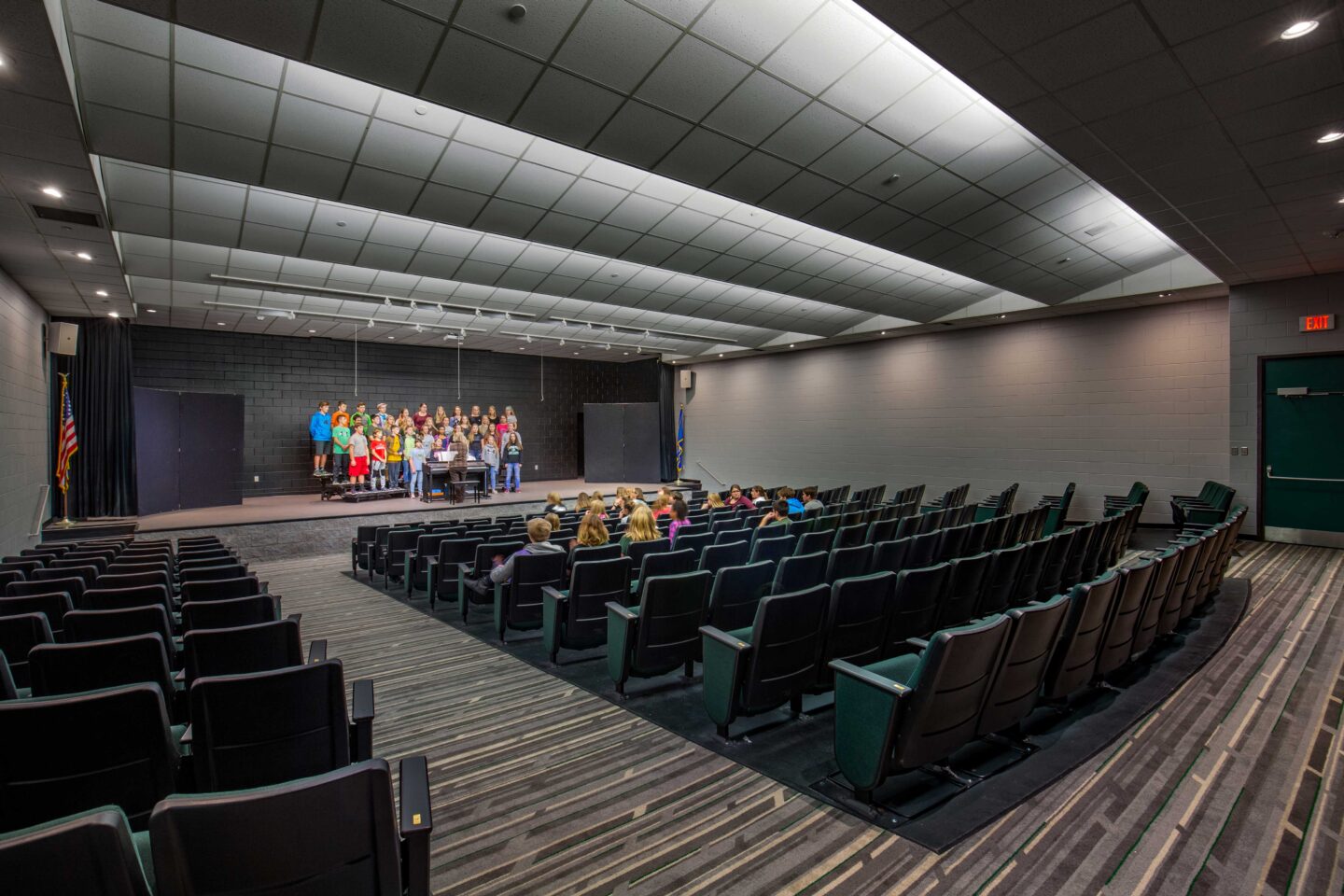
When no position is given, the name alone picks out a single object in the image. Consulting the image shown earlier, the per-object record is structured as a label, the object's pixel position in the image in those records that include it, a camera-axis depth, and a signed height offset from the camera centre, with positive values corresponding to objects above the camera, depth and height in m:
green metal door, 8.59 -0.21
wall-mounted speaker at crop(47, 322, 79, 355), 9.85 +1.67
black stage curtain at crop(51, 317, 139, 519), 11.11 +0.43
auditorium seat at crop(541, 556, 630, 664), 4.32 -1.15
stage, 11.12 -1.37
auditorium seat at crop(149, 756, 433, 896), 1.19 -0.80
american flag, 10.48 +0.02
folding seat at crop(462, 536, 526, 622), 5.33 -1.15
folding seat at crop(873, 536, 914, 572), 4.90 -0.93
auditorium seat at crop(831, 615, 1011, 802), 2.42 -1.07
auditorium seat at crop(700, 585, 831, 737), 3.05 -1.09
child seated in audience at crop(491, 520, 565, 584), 4.81 -0.83
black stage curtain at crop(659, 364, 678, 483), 19.28 +0.56
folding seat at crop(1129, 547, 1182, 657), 3.82 -1.02
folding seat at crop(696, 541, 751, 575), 4.81 -0.91
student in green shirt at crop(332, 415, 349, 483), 14.98 -0.11
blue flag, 19.50 +0.07
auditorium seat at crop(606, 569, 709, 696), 3.67 -1.13
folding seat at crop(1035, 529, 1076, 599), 5.26 -1.08
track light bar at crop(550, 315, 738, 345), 14.20 +2.65
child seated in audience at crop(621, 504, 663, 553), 5.57 -0.77
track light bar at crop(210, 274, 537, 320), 10.21 +2.61
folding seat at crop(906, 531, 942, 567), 5.19 -0.93
